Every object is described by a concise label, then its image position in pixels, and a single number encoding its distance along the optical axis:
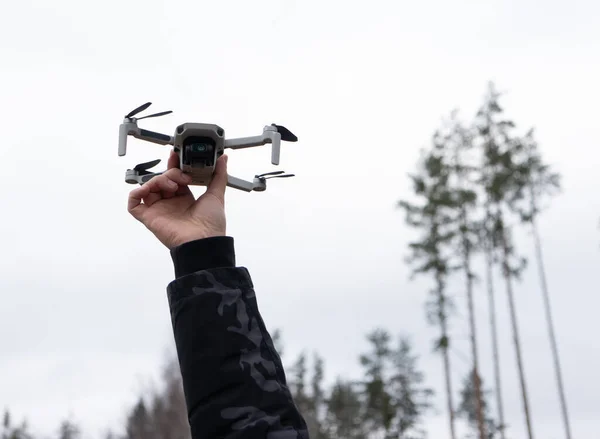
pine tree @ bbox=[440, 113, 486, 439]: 30.80
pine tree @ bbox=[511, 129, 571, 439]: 31.70
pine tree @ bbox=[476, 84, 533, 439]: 31.41
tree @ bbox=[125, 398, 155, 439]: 39.16
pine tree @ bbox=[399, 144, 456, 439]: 31.06
